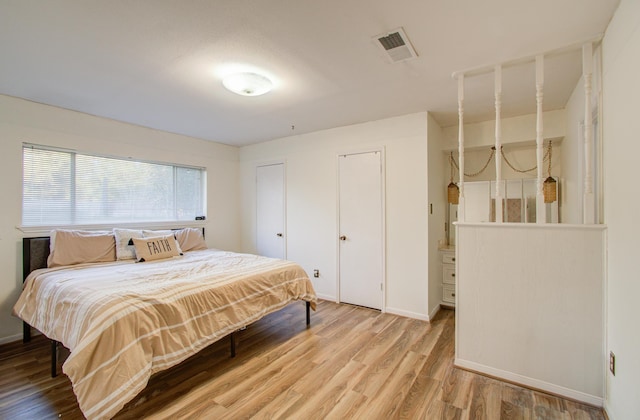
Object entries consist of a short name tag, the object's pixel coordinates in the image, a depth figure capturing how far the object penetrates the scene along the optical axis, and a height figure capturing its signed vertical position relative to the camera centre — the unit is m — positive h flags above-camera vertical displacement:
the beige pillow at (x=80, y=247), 2.93 -0.40
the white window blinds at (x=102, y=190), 3.12 +0.27
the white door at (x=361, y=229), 3.71 -0.24
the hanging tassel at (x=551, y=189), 3.27 +0.25
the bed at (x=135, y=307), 1.65 -0.74
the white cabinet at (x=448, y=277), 3.75 -0.88
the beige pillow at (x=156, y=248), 3.29 -0.45
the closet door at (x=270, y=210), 4.66 +0.01
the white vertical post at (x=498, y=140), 2.21 +0.56
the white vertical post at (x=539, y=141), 2.06 +0.51
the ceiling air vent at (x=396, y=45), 1.88 +1.15
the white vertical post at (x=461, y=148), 2.35 +0.52
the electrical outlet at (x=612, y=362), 1.72 -0.92
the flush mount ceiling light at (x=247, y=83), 2.39 +1.09
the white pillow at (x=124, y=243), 3.29 -0.39
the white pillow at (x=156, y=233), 3.56 -0.30
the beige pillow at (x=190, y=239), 4.01 -0.42
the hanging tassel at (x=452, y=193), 3.99 +0.25
